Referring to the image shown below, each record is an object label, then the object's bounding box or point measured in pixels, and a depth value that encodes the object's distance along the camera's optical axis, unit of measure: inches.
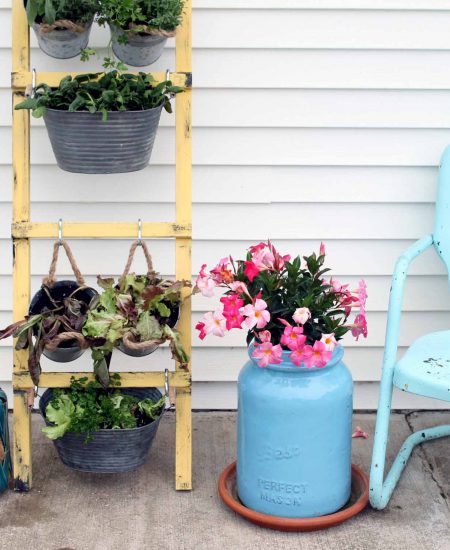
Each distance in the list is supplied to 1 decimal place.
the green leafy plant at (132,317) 107.3
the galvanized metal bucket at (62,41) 108.2
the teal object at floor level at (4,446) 114.0
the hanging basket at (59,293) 110.1
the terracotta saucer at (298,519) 107.0
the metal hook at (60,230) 112.3
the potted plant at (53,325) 107.7
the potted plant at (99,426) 109.9
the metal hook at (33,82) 110.1
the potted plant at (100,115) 106.6
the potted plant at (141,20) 107.1
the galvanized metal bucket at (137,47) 109.7
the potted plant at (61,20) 106.2
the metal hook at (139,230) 112.2
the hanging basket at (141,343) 106.7
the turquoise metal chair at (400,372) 104.3
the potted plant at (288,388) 105.7
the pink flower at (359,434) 127.9
